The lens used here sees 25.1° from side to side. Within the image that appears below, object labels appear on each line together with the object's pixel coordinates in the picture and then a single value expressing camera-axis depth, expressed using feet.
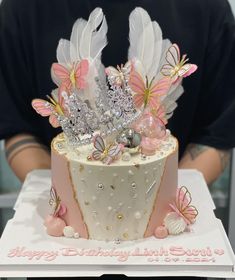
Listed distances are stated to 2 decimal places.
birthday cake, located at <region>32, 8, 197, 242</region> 2.28
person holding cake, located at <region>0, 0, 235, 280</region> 2.39
